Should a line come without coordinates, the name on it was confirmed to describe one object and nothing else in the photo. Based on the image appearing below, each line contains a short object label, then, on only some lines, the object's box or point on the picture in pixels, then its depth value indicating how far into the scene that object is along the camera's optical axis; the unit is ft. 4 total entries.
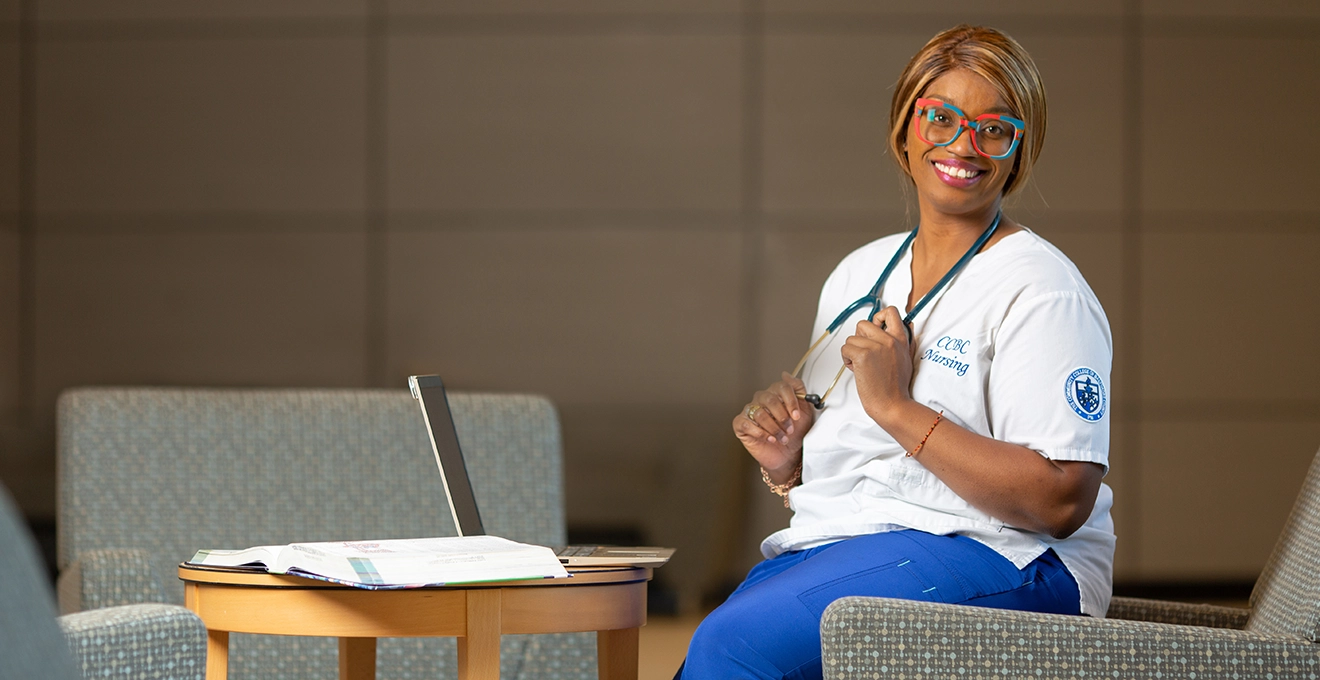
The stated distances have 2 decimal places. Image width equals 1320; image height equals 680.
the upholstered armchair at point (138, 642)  12.05
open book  12.60
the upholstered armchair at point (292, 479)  15.33
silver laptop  13.71
